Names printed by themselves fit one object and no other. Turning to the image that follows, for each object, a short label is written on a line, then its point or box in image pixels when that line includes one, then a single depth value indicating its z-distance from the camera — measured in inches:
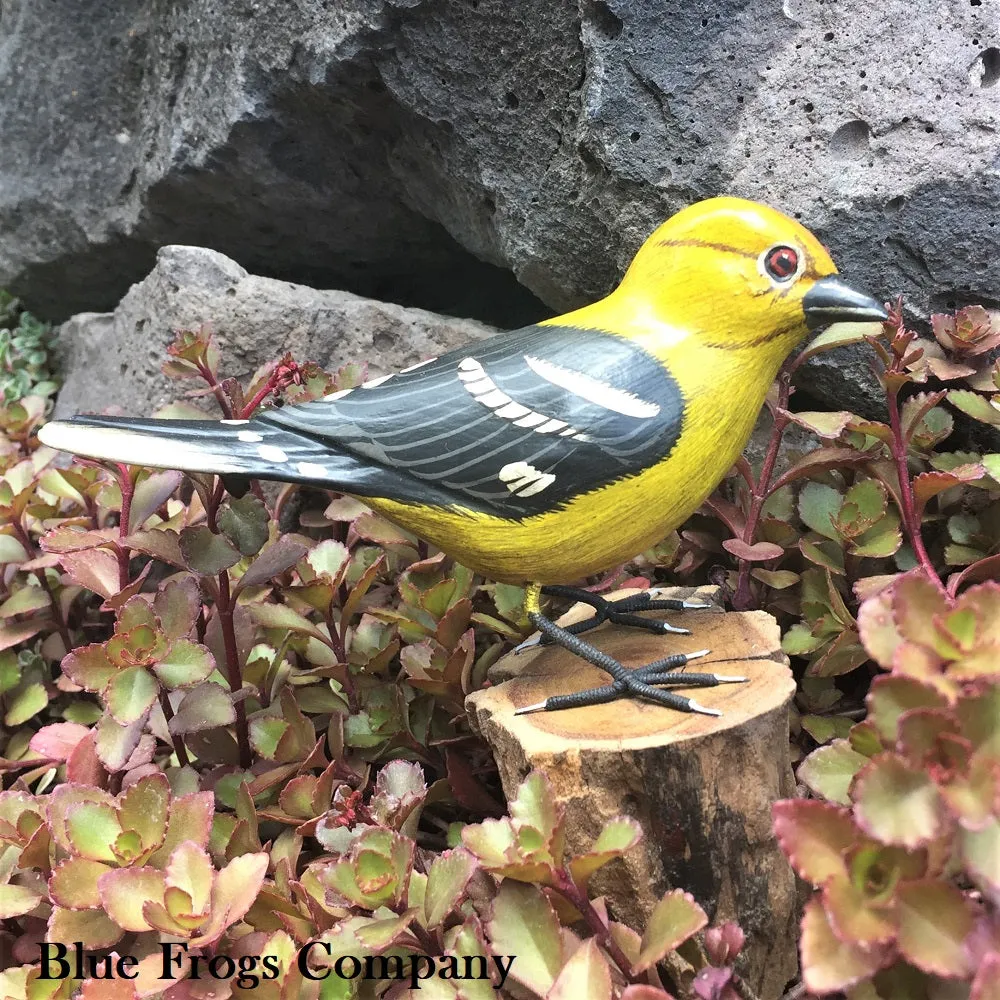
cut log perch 7.0
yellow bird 7.8
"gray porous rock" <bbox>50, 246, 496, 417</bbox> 12.3
